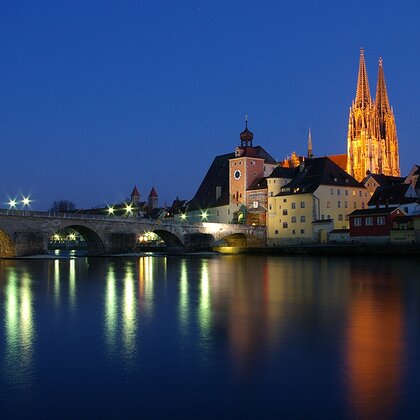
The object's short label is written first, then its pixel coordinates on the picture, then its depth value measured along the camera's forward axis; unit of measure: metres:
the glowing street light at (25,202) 75.12
